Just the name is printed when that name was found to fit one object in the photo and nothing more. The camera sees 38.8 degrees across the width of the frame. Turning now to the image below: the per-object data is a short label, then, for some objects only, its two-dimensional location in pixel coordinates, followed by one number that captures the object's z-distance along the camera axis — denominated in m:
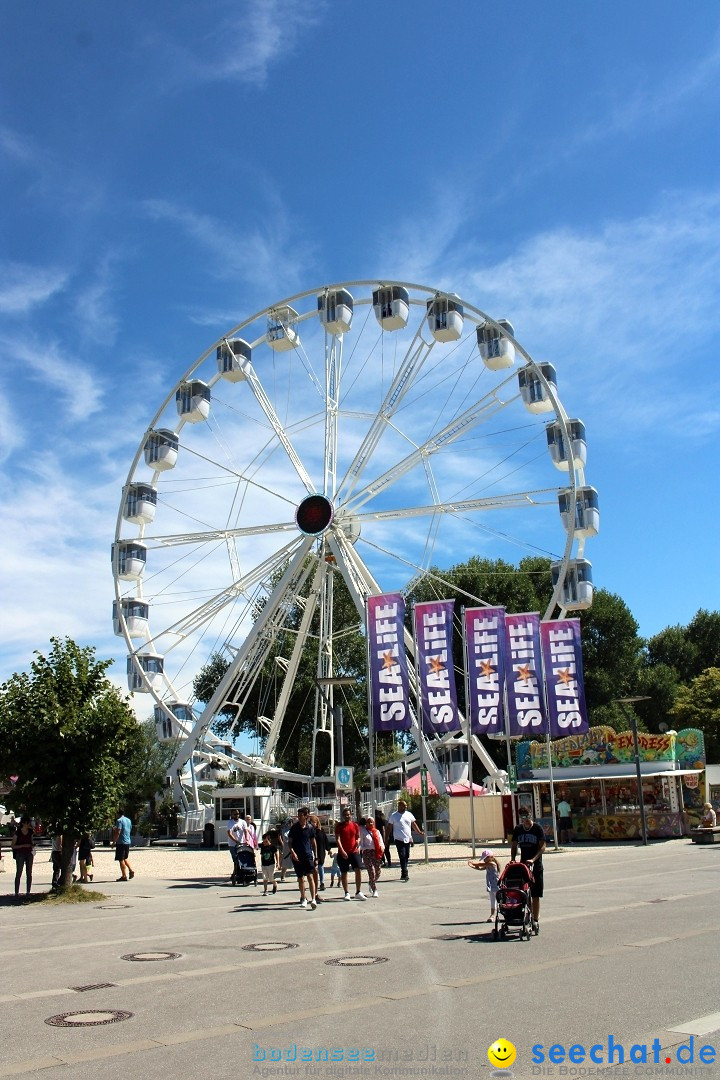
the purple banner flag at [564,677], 28.91
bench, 31.55
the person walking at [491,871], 13.86
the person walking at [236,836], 22.08
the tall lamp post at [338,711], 34.19
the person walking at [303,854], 17.02
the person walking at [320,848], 19.91
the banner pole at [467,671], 27.62
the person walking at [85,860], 23.32
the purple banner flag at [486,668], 27.95
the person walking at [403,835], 21.94
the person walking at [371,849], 19.03
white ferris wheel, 34.19
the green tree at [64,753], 19.22
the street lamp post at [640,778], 32.31
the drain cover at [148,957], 11.69
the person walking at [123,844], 24.39
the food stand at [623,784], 34.97
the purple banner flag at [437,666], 27.71
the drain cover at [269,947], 12.16
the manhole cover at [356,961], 10.76
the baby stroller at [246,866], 21.88
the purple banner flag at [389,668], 27.89
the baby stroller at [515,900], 12.10
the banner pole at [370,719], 27.27
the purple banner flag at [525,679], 28.09
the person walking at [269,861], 20.06
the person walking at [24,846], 20.19
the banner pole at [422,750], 32.22
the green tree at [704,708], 56.75
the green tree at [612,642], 65.12
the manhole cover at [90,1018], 8.27
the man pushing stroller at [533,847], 12.54
